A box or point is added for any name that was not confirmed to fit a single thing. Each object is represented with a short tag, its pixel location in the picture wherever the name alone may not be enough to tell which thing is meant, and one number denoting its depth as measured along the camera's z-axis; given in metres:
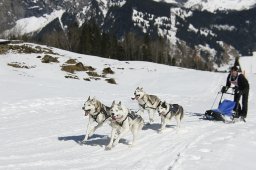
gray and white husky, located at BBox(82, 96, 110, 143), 11.93
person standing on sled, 17.59
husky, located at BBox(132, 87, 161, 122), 15.49
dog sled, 16.98
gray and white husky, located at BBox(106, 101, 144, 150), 11.06
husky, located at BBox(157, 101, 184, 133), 14.04
